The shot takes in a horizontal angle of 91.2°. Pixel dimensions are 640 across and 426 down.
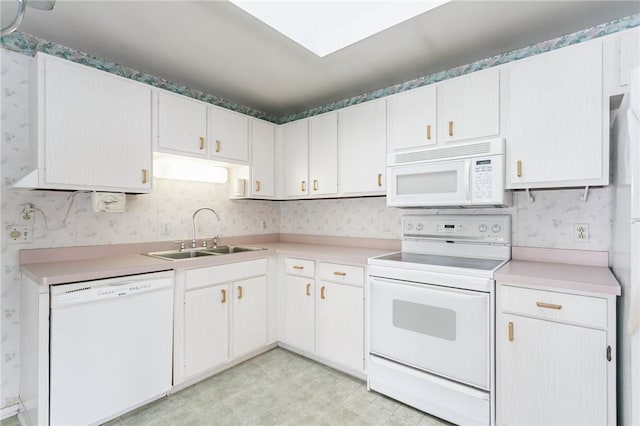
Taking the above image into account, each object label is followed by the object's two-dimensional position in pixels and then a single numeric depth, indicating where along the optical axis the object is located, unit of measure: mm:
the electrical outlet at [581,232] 1979
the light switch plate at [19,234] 1962
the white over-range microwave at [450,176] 1965
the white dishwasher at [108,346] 1671
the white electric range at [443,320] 1780
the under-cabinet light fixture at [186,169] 2577
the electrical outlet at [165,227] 2681
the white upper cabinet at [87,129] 1830
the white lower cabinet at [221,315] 2240
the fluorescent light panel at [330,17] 1858
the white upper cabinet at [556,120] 1726
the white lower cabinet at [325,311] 2365
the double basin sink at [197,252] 2571
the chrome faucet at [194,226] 2834
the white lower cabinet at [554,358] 1479
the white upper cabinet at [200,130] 2367
